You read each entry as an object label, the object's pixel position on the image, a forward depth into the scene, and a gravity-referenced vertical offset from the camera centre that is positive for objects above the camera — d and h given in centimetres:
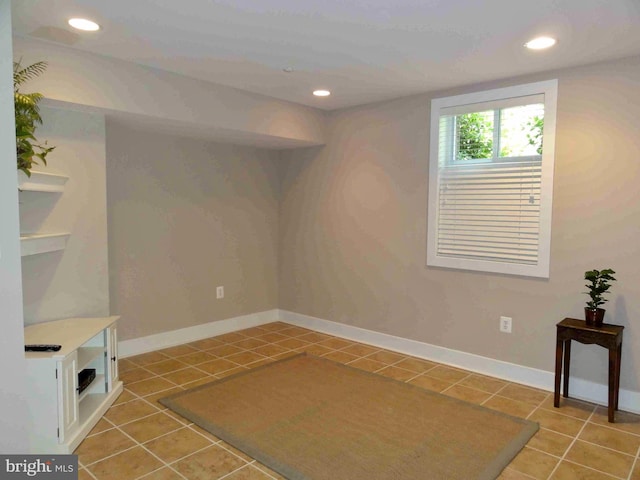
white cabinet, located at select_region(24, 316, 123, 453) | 240 -100
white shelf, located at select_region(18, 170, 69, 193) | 270 +16
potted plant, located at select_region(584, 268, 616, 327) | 299 -50
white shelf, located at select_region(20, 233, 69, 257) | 262 -22
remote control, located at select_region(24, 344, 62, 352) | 249 -78
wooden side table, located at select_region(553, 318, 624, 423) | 287 -81
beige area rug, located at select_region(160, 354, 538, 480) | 240 -133
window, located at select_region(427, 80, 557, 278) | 342 +29
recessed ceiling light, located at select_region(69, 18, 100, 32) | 250 +104
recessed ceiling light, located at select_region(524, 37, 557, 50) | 271 +105
